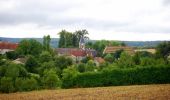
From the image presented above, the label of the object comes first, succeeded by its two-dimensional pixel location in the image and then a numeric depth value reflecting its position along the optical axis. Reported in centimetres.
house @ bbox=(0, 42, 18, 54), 15836
